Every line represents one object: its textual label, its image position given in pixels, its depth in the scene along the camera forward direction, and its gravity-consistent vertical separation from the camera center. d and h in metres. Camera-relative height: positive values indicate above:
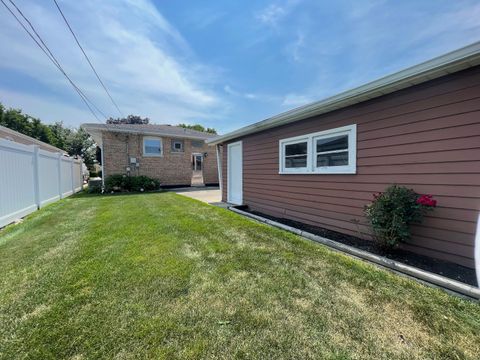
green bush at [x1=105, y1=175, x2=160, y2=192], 11.64 -0.72
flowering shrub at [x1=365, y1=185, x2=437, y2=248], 3.03 -0.60
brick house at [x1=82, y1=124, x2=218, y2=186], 12.55 +1.06
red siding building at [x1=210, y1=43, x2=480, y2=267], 2.76 +0.33
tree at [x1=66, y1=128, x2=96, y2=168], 33.31 +3.70
